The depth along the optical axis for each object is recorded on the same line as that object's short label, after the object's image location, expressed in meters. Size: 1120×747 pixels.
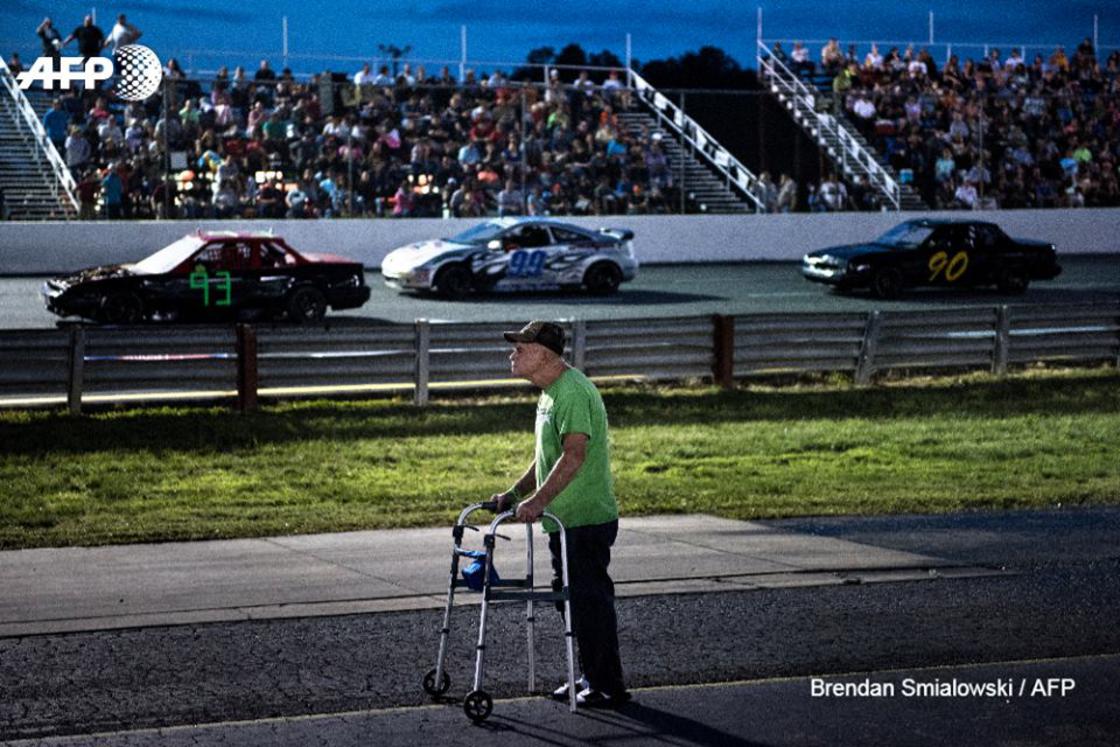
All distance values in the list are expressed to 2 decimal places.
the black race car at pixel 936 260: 29.05
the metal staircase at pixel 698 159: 35.91
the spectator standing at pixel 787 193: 36.81
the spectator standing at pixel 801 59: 40.34
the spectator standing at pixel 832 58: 40.12
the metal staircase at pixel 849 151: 37.44
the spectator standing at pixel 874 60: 39.91
